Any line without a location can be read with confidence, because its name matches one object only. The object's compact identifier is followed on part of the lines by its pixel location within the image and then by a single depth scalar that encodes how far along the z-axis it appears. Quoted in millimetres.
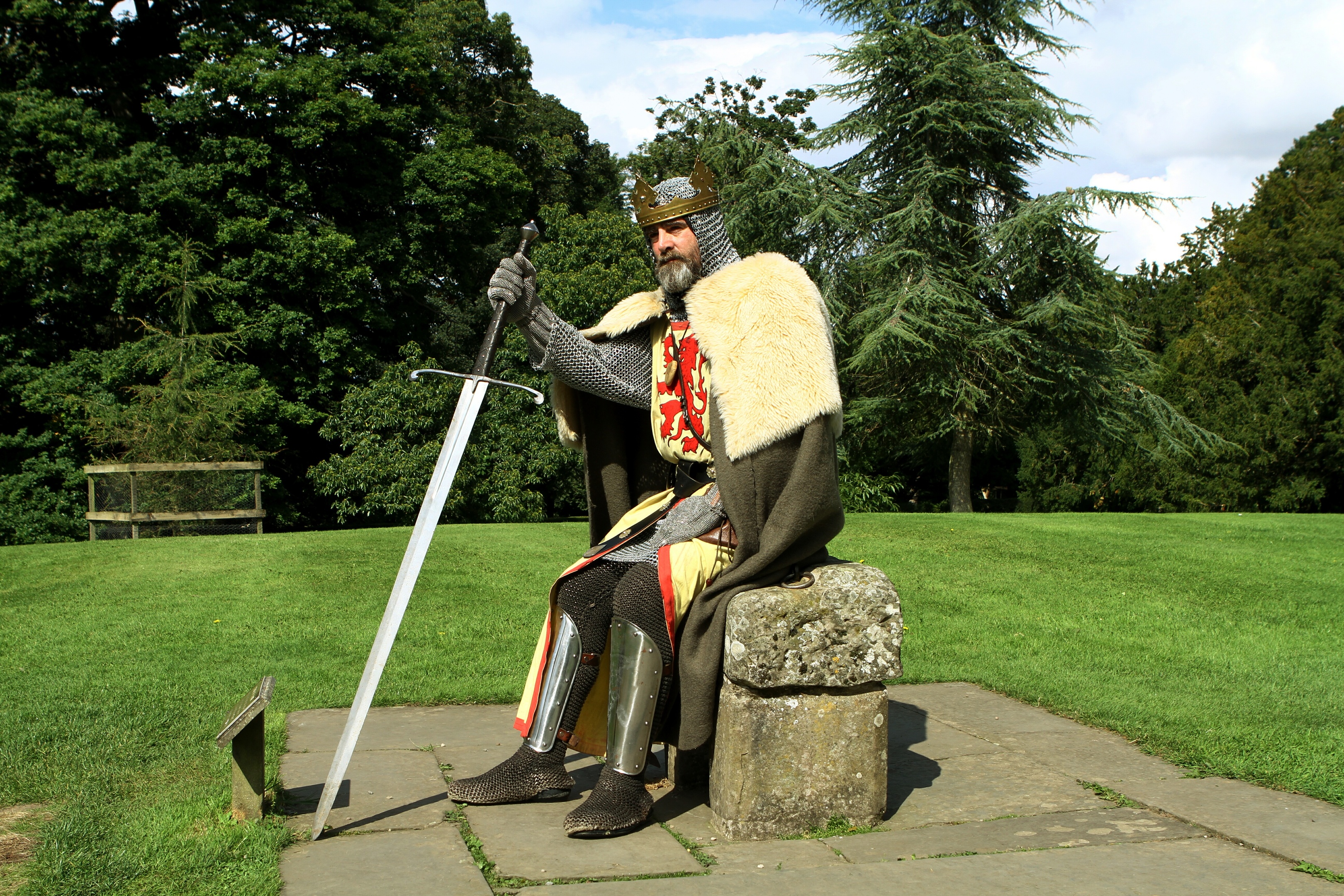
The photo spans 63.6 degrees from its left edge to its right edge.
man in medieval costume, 3180
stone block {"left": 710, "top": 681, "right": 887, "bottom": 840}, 3076
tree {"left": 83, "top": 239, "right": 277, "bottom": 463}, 15258
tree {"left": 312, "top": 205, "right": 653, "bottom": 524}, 19359
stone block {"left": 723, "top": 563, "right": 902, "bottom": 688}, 3045
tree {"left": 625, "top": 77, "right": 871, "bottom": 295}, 23078
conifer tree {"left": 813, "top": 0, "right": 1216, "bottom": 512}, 22047
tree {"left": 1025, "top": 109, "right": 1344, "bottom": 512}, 24453
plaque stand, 2967
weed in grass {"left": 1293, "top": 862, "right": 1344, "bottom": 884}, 2660
